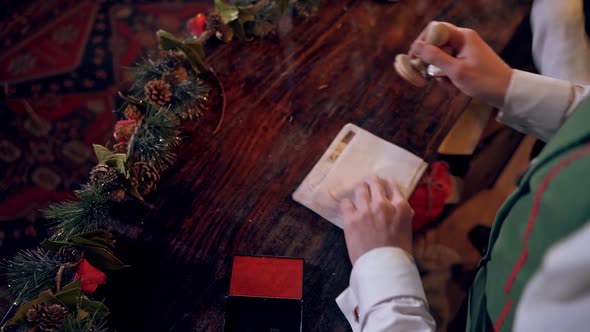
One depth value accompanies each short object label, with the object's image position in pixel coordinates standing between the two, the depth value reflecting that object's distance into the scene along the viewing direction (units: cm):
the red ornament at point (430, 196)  125
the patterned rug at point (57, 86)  168
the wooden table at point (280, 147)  79
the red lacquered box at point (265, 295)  74
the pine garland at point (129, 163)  73
